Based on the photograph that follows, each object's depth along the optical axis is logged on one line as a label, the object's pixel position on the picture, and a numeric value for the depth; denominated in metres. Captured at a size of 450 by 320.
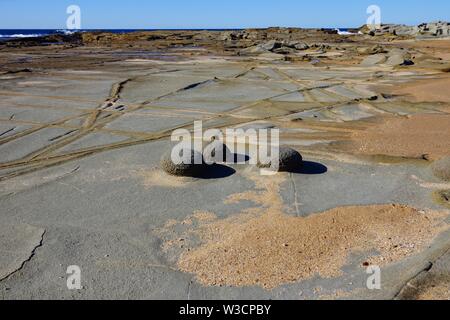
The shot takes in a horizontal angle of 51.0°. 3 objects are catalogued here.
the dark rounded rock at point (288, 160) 8.41
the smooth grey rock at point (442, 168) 8.02
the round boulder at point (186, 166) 8.20
